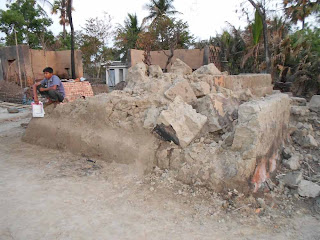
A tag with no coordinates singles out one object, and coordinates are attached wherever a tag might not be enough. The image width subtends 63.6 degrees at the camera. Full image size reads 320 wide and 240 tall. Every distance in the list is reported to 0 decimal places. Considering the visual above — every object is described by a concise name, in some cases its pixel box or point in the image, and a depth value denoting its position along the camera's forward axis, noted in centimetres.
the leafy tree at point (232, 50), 1359
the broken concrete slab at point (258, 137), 285
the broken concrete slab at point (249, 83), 470
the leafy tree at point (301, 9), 1358
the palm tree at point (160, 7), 2053
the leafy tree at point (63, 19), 2392
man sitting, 463
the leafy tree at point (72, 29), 1207
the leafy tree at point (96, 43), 1716
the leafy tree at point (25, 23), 1919
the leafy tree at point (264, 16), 933
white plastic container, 458
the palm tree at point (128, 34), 1961
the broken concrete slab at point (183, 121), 333
